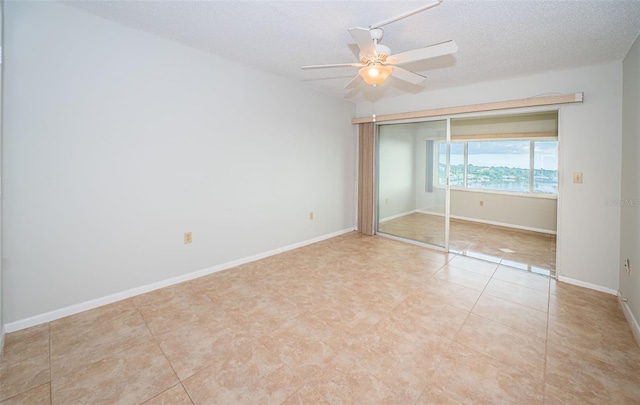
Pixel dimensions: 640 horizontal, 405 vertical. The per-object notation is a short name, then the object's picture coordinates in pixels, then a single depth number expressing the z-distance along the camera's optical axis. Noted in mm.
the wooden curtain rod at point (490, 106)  2936
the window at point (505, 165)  5164
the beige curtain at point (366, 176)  4805
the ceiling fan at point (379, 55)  1800
